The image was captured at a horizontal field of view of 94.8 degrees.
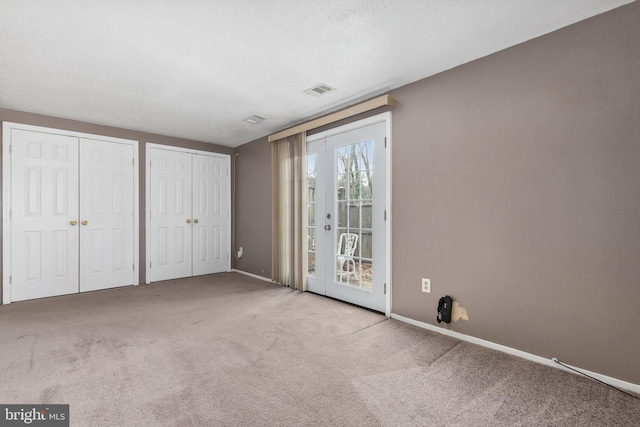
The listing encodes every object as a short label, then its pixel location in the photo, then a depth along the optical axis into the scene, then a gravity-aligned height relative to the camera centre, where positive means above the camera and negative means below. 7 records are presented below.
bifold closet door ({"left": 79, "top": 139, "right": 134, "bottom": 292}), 4.09 +0.03
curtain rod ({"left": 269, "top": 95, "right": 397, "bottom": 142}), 2.99 +1.17
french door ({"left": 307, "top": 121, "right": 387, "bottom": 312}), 3.18 +0.00
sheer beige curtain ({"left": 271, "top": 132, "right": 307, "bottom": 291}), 4.05 +0.06
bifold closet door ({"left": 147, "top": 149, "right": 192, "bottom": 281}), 4.66 +0.01
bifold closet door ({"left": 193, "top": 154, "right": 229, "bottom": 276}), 5.13 +0.03
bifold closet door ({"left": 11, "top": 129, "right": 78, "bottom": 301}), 3.65 +0.02
